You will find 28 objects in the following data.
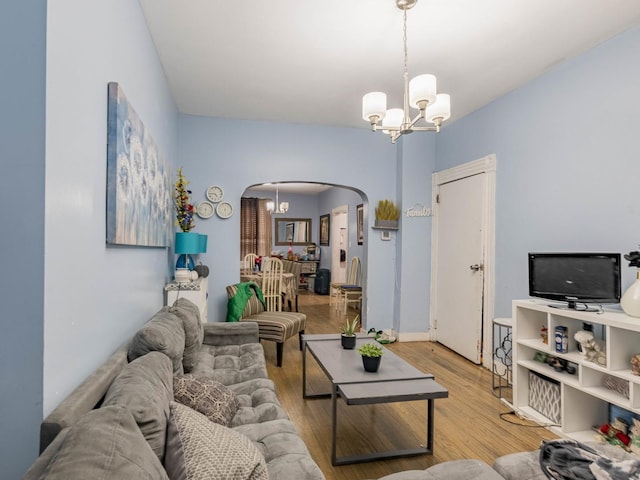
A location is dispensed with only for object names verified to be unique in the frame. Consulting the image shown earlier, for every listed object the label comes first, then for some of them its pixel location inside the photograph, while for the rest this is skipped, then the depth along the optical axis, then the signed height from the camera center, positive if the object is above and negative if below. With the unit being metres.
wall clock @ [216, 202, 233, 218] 4.58 +0.42
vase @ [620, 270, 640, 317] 2.24 -0.33
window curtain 9.54 +0.43
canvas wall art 1.71 +0.36
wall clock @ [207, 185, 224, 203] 4.54 +0.61
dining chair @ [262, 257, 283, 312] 5.62 -0.60
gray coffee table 2.09 -0.84
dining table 6.17 -0.72
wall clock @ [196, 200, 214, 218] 4.52 +0.42
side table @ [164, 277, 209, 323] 3.33 -0.44
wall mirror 10.13 +0.36
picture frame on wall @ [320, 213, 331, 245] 9.43 +0.41
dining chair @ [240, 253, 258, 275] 7.41 -0.41
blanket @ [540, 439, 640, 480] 1.44 -0.89
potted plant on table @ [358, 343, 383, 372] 2.40 -0.73
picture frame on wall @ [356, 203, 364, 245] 7.24 +0.44
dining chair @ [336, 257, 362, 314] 6.35 -0.76
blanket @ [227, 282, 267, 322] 3.99 -0.64
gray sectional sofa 0.83 -0.61
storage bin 2.67 -1.12
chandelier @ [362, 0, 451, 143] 2.20 +0.90
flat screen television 2.44 -0.22
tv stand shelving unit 2.28 -0.80
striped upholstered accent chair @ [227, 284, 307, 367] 3.86 -0.84
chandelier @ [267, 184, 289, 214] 8.54 +0.85
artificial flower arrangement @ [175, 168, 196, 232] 3.81 +0.35
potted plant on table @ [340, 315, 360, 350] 2.94 -0.76
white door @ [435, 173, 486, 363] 4.07 -0.23
